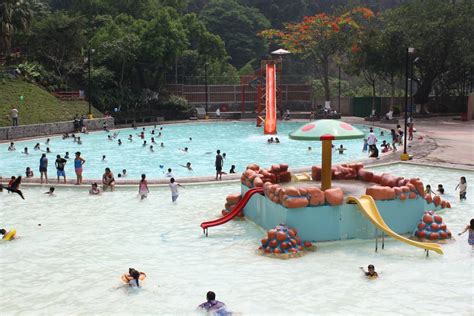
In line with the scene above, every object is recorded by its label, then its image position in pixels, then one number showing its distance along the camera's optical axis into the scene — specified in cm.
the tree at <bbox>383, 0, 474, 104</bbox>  4994
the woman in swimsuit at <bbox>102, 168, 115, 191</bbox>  2061
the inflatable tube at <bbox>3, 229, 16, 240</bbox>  1489
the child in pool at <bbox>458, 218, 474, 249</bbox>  1354
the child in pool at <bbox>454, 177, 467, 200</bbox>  1848
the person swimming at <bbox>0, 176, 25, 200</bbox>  1761
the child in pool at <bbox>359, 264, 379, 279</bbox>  1174
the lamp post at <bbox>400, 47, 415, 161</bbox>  2685
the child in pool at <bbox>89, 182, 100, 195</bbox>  2027
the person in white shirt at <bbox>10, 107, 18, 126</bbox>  3884
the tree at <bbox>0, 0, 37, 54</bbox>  4144
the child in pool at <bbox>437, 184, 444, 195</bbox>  1927
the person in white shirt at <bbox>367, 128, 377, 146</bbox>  2939
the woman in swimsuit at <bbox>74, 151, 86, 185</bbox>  2147
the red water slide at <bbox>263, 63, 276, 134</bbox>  4269
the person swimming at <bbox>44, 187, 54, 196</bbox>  2000
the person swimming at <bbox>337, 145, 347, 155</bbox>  3244
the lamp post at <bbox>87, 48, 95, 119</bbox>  4731
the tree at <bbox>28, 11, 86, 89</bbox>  5281
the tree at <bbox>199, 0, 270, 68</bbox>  8544
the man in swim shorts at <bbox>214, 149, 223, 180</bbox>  2208
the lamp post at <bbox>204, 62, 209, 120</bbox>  6166
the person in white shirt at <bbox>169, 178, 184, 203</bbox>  1855
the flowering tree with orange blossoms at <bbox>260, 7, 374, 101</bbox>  5906
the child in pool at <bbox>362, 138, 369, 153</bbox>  3266
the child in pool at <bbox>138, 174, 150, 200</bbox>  1931
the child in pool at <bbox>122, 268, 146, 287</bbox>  1134
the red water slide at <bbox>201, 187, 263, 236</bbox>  1537
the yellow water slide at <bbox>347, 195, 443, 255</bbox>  1327
